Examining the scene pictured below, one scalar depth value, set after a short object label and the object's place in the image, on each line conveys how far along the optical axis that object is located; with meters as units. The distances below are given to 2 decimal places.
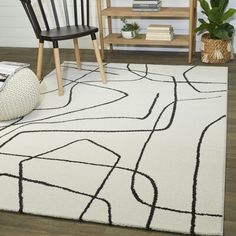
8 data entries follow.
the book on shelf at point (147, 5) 3.32
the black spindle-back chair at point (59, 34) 2.73
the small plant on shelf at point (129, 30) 3.54
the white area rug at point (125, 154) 1.59
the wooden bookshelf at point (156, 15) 3.26
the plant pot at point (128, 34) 3.53
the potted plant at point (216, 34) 3.10
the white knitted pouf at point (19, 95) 2.30
